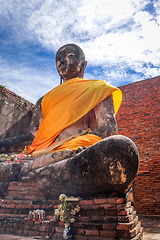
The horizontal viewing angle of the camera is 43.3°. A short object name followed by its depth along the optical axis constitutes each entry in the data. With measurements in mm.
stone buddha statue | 1826
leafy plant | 1753
